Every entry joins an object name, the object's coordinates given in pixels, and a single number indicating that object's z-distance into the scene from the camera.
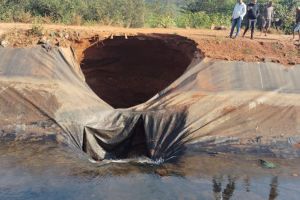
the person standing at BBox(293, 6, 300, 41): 12.50
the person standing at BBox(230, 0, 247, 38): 11.83
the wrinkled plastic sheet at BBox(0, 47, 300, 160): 8.80
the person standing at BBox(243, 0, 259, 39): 12.20
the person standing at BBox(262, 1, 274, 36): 13.50
